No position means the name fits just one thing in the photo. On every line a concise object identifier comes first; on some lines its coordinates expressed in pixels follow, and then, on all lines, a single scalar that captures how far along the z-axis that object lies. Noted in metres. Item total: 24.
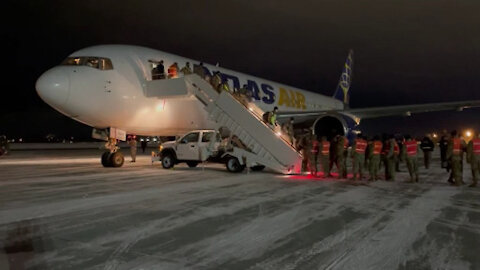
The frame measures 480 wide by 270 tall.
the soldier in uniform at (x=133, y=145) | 17.36
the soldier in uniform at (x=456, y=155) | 9.42
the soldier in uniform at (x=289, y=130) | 13.41
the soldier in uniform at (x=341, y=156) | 10.96
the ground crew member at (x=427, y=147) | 14.99
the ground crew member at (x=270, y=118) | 12.77
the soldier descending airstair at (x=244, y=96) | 13.26
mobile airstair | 11.80
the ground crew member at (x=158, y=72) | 13.32
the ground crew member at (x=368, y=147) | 10.93
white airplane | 11.45
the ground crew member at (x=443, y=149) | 14.29
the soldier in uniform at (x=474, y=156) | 9.19
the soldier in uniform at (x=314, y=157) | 11.75
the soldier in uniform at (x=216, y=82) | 12.84
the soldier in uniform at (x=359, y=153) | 10.62
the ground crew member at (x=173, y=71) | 13.45
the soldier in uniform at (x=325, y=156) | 11.24
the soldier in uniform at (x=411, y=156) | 10.00
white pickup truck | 12.31
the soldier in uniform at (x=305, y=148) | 12.09
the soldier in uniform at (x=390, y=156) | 10.40
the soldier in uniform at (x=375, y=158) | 10.45
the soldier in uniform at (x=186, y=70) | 13.36
